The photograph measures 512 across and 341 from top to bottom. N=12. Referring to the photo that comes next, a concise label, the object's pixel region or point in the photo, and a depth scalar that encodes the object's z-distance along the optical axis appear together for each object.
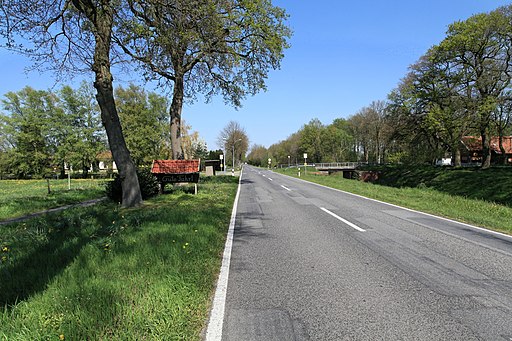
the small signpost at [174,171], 15.79
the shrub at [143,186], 13.09
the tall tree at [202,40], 9.55
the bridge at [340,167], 67.12
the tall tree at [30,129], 47.78
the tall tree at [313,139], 88.31
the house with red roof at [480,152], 50.47
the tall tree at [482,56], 26.70
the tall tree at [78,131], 47.59
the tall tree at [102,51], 10.04
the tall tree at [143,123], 47.59
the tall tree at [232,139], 83.69
